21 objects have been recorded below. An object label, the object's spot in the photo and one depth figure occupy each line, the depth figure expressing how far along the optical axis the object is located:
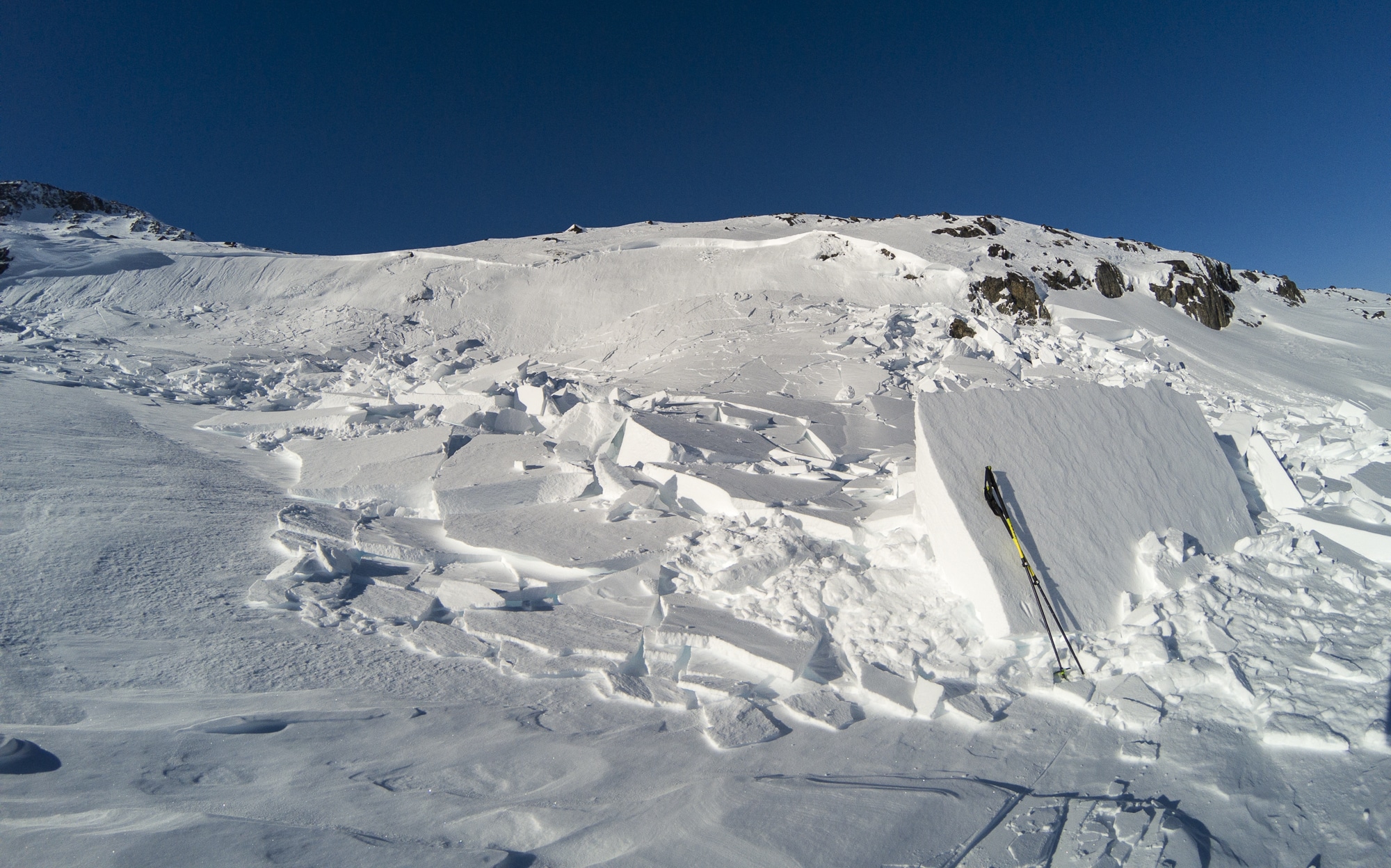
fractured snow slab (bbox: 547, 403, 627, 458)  6.20
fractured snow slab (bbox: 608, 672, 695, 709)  2.91
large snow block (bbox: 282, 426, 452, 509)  5.32
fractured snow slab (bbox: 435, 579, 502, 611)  3.68
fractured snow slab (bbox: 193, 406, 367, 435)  7.24
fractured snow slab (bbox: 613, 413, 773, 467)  5.67
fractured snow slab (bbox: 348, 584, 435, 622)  3.59
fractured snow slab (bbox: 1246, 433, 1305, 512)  4.33
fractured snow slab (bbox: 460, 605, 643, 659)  3.28
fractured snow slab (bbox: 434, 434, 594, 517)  4.99
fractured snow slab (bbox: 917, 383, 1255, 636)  3.32
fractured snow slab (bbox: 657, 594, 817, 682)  3.00
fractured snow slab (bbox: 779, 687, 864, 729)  2.74
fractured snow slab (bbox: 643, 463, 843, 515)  4.66
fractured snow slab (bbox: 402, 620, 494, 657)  3.30
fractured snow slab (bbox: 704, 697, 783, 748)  2.63
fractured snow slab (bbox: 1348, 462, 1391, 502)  4.38
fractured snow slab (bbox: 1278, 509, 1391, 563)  3.64
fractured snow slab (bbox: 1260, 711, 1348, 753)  2.44
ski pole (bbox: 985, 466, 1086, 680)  3.07
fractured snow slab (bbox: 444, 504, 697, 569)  4.26
